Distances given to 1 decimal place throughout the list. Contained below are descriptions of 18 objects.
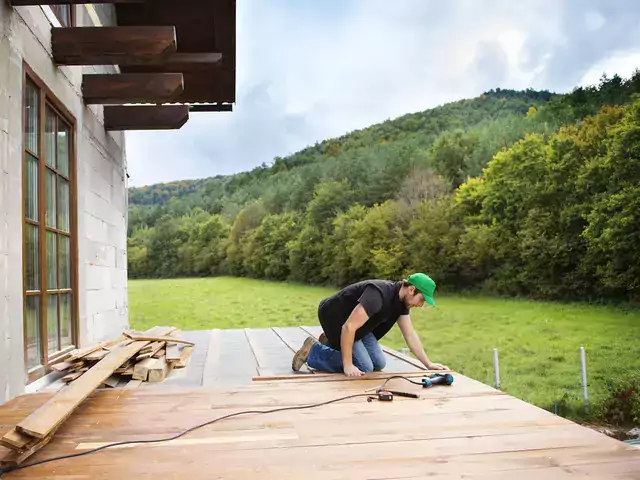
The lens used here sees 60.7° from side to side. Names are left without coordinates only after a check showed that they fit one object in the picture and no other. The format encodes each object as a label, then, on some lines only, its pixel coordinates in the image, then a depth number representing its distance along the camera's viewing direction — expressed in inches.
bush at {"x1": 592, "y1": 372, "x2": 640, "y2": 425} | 507.0
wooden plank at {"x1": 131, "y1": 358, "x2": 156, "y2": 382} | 160.1
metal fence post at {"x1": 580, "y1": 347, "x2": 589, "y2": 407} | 401.7
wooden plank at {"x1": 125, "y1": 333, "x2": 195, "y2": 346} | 208.7
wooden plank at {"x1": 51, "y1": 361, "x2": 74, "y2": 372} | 158.4
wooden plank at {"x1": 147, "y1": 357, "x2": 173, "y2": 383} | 161.6
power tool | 142.2
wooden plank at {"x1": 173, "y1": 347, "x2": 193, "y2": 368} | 186.9
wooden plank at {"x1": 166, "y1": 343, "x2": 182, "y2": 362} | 184.8
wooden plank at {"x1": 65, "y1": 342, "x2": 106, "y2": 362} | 165.9
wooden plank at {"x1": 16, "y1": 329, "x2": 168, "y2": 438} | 93.7
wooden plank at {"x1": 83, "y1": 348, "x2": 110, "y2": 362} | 169.5
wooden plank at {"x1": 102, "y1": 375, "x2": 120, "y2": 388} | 152.3
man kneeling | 145.7
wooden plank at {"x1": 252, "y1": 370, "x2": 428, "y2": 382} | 154.6
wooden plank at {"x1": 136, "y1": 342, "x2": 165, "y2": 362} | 175.0
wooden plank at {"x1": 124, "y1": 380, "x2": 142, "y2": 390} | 148.7
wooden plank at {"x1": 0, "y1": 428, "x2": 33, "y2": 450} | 87.4
